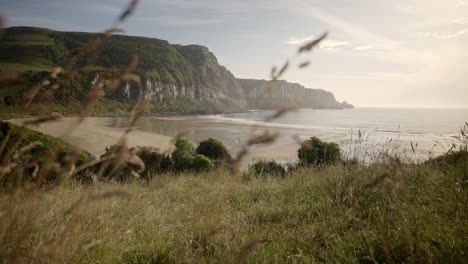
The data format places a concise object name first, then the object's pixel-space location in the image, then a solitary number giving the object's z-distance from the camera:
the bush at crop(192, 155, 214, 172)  17.14
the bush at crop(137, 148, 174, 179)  15.82
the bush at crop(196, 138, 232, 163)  21.05
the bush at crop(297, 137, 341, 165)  19.12
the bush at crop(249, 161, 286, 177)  16.55
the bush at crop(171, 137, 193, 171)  17.77
